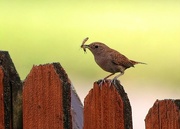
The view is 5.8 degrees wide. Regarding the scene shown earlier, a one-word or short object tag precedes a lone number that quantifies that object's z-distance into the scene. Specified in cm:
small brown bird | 1026
